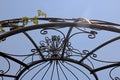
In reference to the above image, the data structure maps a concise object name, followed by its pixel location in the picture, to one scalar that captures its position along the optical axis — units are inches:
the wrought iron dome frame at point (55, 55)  232.4
